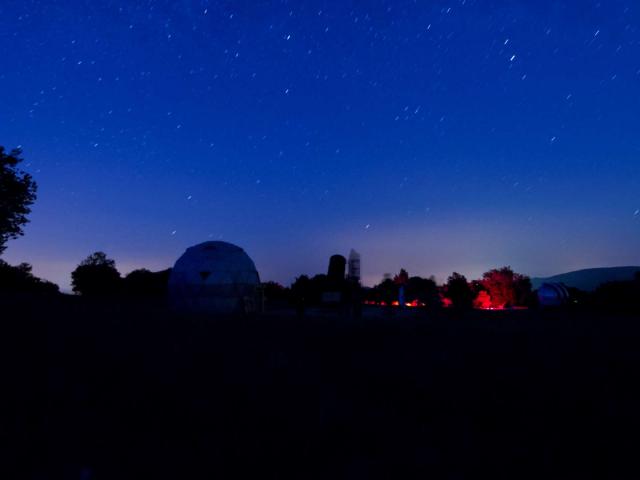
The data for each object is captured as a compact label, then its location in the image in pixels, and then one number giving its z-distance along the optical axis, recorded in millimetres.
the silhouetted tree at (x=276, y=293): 46969
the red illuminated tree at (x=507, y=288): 44031
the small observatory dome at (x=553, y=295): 38438
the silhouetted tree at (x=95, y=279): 49094
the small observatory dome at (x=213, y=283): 30484
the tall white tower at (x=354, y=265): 33219
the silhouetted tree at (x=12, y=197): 25188
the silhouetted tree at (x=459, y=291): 41562
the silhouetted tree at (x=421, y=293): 29272
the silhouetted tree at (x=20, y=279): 36781
